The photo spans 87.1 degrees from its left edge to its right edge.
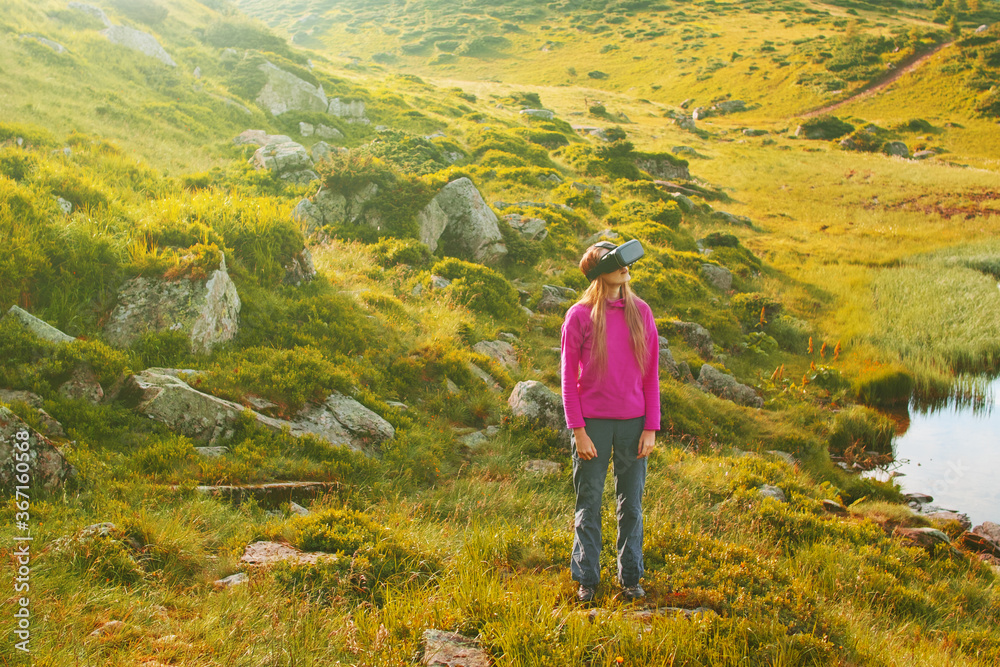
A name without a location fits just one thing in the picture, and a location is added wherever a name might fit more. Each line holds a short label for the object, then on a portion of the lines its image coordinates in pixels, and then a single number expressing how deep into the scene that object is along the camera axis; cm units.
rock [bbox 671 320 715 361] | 1515
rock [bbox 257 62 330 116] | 2653
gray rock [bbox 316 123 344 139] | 2512
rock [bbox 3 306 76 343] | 616
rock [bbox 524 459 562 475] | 754
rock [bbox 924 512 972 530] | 926
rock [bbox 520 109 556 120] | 4302
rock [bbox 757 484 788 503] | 813
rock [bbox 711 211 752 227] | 2766
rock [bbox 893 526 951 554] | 762
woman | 453
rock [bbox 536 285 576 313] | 1468
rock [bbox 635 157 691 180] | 3350
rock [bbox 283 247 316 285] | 997
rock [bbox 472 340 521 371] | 1104
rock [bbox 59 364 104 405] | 583
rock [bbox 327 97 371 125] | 2884
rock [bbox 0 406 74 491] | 450
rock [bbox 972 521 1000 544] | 873
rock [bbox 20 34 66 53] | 2041
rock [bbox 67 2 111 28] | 2491
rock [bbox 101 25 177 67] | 2417
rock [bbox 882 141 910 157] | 4429
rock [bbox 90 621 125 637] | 336
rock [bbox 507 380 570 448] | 855
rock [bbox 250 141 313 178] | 1809
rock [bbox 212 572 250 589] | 411
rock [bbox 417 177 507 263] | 1588
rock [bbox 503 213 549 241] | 1799
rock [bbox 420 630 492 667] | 358
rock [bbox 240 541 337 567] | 450
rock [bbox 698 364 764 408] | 1286
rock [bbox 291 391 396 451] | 699
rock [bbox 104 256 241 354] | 727
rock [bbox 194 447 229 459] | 580
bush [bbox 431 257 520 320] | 1301
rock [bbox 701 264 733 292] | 1941
